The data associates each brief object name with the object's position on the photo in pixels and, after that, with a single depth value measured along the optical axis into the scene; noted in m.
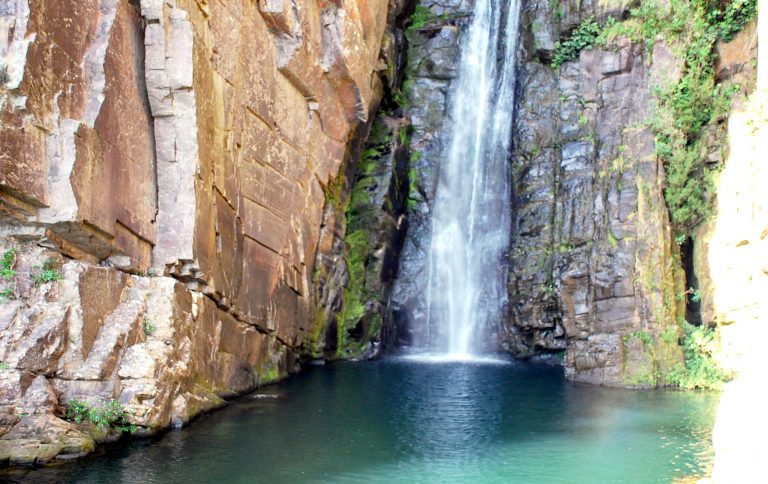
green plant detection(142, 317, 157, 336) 11.41
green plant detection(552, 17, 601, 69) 22.88
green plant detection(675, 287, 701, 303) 17.89
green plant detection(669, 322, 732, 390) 16.81
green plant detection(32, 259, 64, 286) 9.98
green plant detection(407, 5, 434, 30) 27.02
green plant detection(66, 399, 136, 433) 9.97
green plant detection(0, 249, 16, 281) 9.70
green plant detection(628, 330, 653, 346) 17.50
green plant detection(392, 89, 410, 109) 25.67
